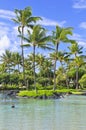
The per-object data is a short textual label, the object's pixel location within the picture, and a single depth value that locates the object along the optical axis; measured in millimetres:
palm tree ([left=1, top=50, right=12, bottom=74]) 53058
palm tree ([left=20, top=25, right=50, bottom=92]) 30127
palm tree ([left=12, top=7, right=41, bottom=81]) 32626
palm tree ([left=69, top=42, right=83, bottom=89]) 45310
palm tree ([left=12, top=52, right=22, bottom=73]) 52580
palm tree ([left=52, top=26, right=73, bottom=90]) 32367
